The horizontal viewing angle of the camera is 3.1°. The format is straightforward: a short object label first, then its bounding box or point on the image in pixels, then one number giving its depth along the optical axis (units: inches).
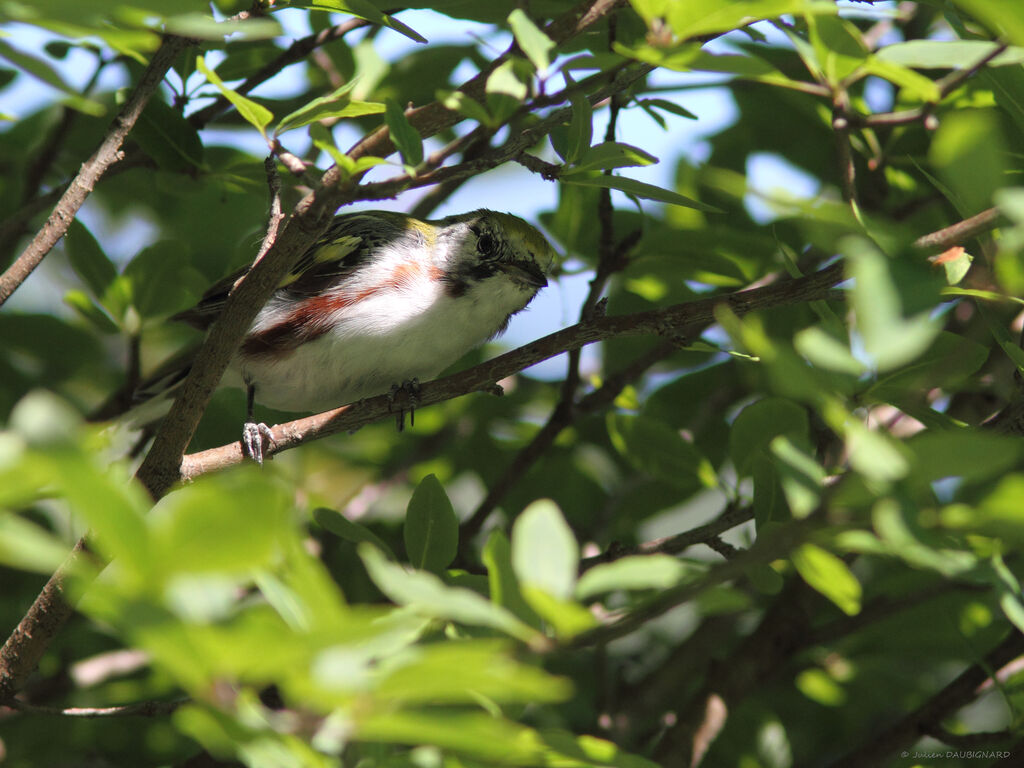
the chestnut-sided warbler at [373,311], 167.3
